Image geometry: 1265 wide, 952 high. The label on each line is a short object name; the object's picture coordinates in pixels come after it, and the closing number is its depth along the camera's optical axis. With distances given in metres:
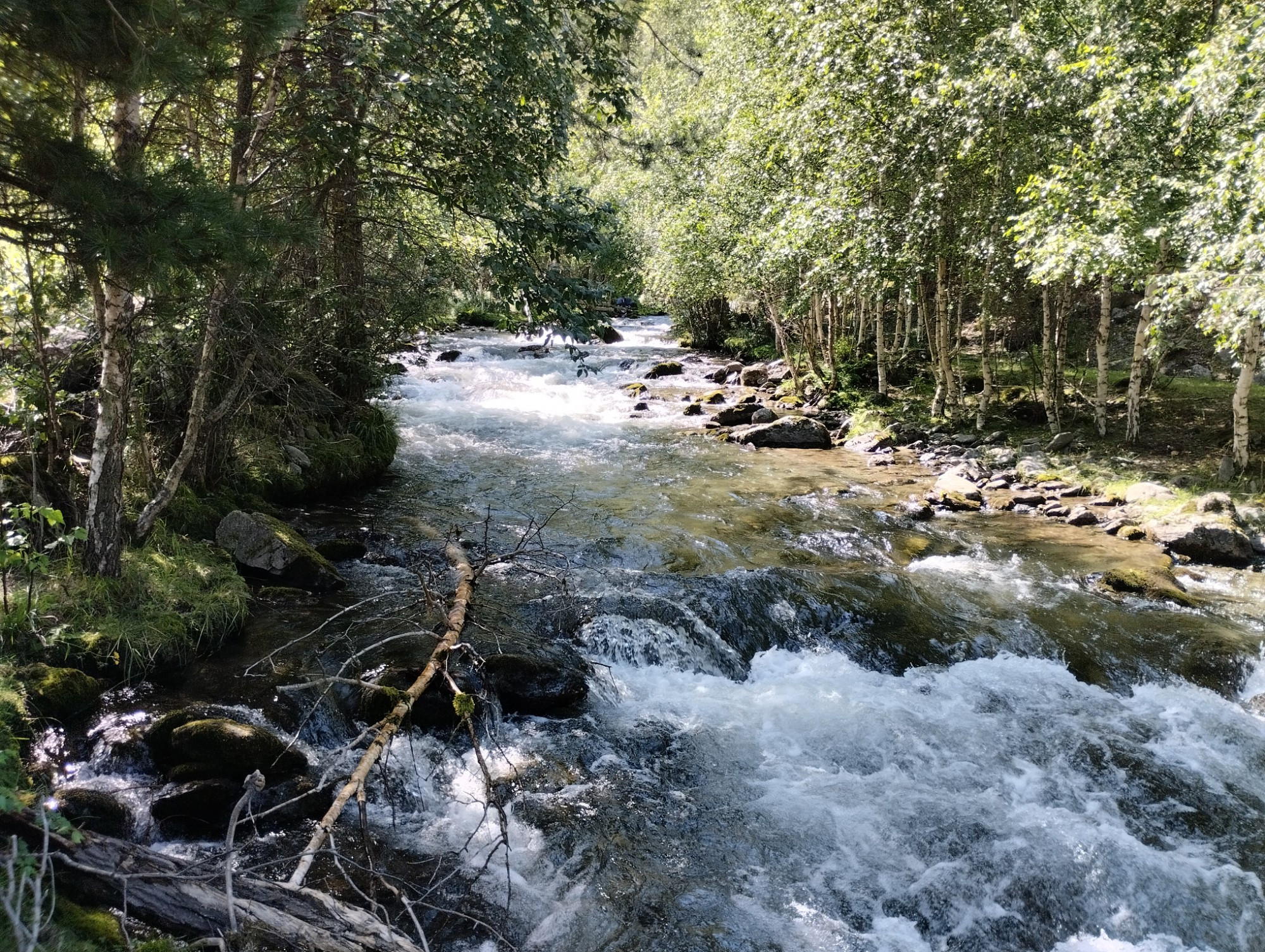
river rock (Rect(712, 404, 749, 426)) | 20.53
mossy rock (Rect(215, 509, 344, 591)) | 8.80
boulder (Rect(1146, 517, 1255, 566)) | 10.71
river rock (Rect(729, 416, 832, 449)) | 18.55
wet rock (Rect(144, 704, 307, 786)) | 5.55
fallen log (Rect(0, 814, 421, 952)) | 3.12
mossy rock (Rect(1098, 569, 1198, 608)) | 9.73
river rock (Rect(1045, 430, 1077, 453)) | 15.49
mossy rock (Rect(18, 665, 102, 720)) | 5.75
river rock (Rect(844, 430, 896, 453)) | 17.78
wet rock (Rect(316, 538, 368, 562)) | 9.90
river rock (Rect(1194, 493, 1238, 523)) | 11.59
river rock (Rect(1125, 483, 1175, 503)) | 12.56
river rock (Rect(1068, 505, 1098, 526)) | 12.45
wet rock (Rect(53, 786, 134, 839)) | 4.82
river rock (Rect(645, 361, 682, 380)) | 28.30
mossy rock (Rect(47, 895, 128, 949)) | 2.94
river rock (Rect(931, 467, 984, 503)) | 13.71
